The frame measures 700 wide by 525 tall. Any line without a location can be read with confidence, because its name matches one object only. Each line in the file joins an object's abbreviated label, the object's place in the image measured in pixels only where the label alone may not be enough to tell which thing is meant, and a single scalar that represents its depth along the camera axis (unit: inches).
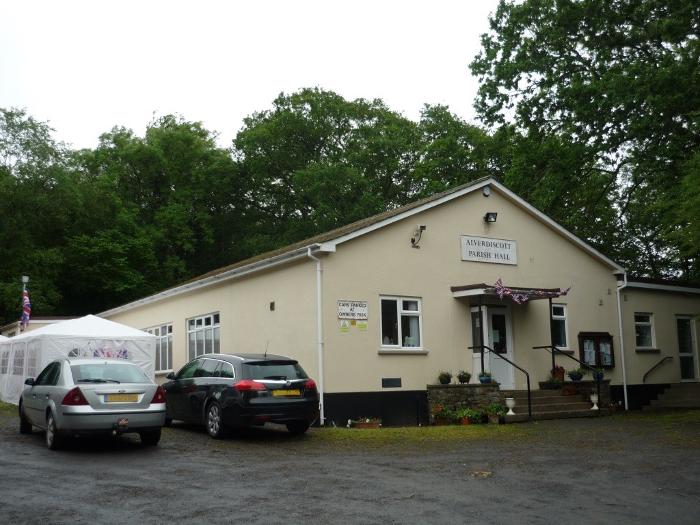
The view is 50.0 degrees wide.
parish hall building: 687.7
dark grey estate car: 528.7
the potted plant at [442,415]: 682.8
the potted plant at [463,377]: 700.7
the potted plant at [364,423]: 655.1
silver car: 469.4
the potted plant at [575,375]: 788.0
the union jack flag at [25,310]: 1206.3
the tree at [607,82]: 794.2
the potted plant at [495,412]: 668.1
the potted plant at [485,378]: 698.8
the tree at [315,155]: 1718.8
